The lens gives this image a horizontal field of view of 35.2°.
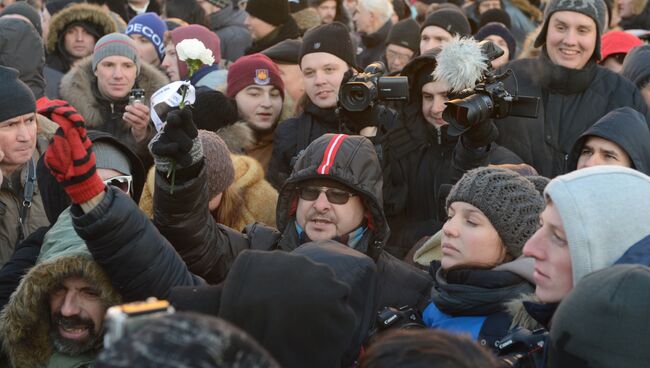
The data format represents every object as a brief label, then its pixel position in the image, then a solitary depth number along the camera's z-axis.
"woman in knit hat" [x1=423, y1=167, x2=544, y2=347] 3.47
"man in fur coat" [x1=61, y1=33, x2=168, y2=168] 6.32
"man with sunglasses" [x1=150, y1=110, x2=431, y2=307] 3.77
